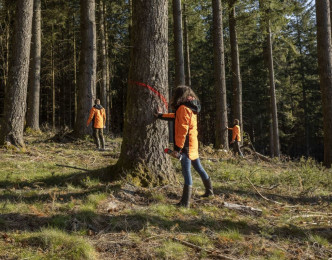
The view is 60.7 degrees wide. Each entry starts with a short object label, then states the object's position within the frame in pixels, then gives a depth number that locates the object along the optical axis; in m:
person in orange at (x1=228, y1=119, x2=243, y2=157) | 13.31
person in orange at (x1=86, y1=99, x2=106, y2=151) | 10.23
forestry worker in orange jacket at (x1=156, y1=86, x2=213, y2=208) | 4.58
